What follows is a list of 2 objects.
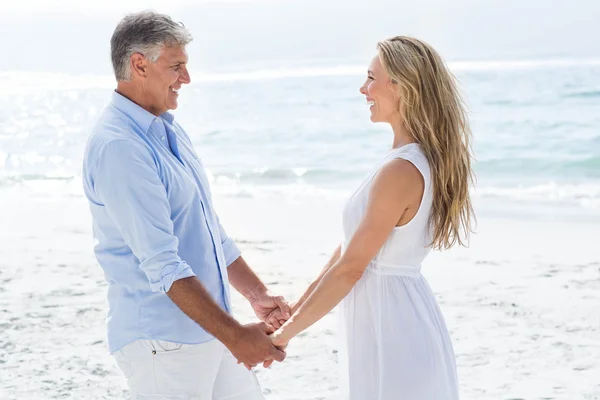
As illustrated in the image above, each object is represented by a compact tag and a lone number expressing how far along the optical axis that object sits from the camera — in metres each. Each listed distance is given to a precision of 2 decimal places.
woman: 6.09
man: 5.68
